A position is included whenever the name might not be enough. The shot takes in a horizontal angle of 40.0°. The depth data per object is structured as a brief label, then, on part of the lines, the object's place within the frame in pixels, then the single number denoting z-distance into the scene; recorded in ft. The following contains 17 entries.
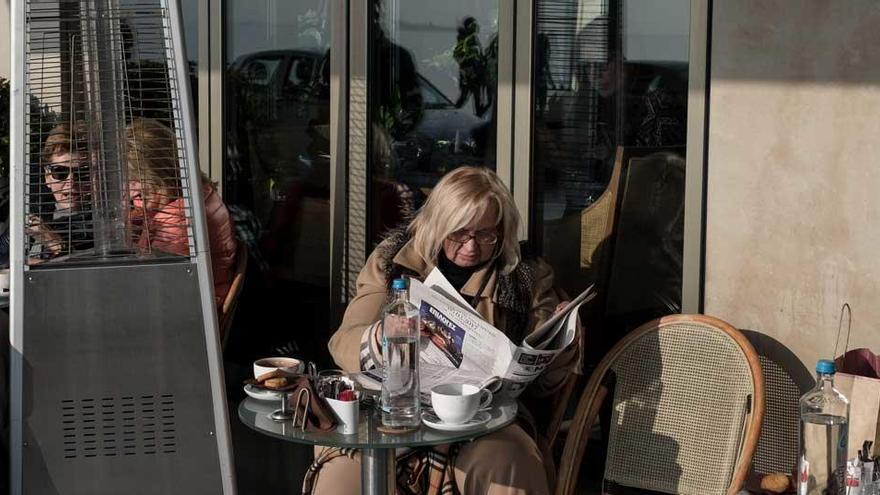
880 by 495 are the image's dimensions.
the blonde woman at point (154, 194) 10.98
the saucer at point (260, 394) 9.87
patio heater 10.41
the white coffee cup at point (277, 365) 10.36
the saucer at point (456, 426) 9.23
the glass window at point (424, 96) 13.67
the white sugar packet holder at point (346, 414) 9.13
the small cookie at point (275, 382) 9.86
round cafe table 8.97
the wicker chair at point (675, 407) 10.57
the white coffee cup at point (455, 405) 9.23
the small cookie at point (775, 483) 10.13
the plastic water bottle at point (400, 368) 9.41
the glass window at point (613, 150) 12.00
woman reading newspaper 10.69
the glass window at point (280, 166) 14.99
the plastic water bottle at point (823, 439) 9.39
